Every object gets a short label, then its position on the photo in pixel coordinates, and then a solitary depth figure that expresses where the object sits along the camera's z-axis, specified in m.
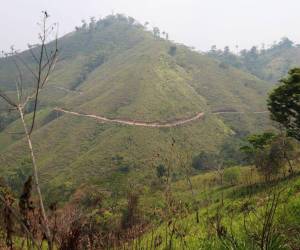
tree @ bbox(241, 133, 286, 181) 31.08
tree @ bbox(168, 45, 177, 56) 134.76
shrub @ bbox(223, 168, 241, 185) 44.29
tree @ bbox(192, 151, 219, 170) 67.31
